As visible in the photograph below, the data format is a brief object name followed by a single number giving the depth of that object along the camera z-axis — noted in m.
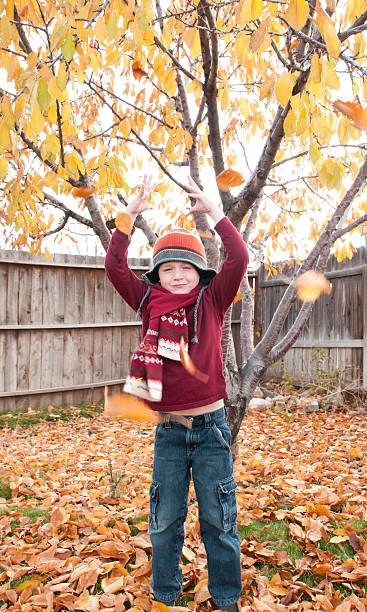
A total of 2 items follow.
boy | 1.70
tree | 1.56
